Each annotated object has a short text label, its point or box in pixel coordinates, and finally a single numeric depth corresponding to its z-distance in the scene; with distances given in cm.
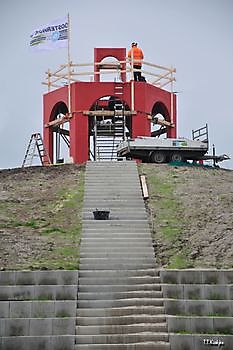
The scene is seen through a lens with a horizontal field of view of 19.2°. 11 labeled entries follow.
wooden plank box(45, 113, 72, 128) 3931
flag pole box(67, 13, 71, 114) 3912
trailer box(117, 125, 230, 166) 3428
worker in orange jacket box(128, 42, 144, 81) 4031
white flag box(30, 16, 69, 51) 4038
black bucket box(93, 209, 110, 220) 2447
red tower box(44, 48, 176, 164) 3872
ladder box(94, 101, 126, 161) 3875
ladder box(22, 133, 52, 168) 3859
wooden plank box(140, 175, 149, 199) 2739
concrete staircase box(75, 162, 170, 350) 1791
